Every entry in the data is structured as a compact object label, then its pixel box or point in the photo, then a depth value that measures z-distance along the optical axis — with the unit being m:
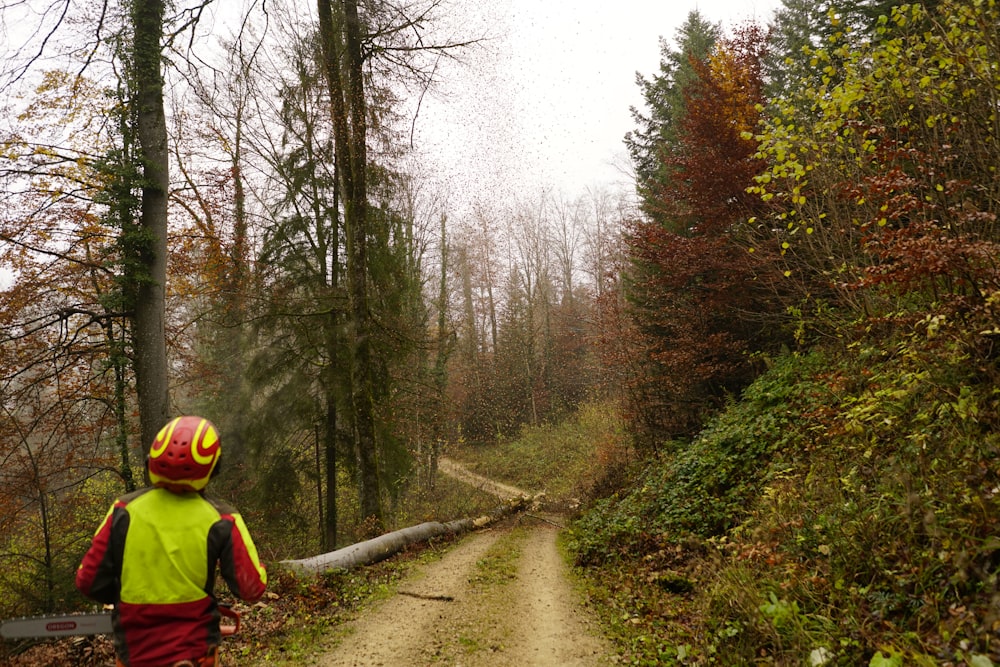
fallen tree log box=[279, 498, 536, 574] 6.88
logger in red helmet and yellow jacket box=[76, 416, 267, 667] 2.41
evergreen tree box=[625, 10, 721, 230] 17.45
